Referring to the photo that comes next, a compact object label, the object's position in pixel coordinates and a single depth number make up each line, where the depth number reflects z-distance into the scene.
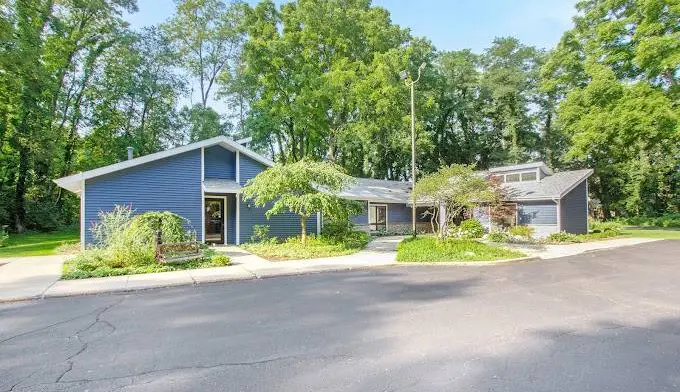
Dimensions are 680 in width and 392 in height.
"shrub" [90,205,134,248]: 10.73
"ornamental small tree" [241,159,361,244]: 13.69
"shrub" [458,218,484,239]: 19.69
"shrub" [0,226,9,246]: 16.64
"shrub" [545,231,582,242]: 18.02
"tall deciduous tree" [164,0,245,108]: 31.24
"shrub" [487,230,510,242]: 18.05
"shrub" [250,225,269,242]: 16.27
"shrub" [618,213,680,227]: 27.72
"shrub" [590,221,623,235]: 21.93
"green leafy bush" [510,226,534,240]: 18.47
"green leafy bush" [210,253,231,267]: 10.78
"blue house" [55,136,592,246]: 13.84
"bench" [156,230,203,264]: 10.44
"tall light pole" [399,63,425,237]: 15.33
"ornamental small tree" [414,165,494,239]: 13.70
